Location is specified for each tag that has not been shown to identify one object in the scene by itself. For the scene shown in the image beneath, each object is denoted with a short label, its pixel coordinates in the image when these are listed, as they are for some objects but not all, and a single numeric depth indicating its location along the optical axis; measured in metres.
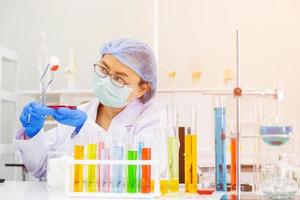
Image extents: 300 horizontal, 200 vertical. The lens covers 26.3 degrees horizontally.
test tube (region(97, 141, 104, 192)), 1.41
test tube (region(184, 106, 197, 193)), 1.48
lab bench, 1.41
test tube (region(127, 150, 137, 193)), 1.40
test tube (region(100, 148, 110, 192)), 1.41
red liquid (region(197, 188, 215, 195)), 1.46
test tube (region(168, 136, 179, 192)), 1.48
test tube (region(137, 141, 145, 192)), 1.40
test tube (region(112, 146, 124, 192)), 1.40
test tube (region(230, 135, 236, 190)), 1.50
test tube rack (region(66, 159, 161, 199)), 1.39
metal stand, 1.31
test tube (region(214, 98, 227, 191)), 1.50
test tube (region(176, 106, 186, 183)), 1.55
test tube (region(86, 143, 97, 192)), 1.40
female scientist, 1.79
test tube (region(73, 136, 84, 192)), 1.40
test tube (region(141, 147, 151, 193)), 1.39
